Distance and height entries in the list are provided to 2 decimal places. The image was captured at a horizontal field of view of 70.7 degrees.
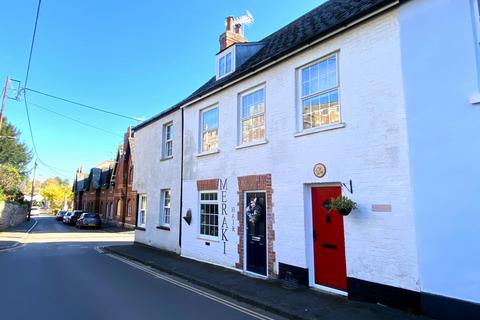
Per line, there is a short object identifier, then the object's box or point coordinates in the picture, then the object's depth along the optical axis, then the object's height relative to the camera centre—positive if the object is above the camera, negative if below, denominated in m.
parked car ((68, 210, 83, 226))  40.98 -1.78
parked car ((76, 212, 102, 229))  35.09 -1.94
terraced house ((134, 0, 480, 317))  5.75 +0.95
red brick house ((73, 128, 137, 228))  35.59 +1.59
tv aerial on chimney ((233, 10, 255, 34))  16.73 +8.89
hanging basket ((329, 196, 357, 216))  7.11 -0.13
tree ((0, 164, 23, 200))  30.11 +2.06
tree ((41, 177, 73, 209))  90.69 +2.06
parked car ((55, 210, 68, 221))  51.71 -2.00
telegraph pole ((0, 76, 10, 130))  23.47 +7.54
